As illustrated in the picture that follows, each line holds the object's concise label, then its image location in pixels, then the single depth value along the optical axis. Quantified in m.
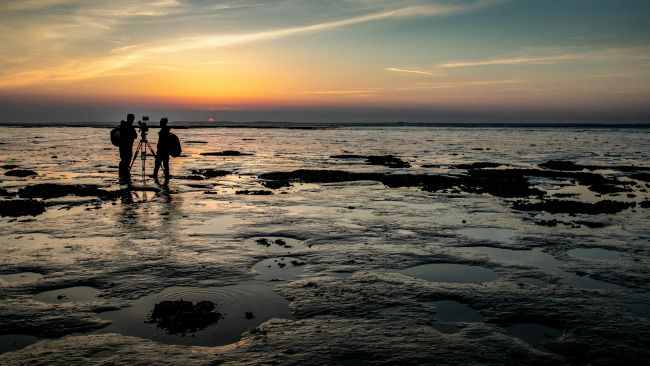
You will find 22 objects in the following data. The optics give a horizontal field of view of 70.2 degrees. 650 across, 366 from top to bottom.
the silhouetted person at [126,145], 26.47
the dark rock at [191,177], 28.47
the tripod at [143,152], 28.12
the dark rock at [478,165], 37.96
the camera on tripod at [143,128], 27.91
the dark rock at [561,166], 37.45
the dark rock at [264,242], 12.91
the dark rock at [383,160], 39.12
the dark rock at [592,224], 15.95
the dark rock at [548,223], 16.00
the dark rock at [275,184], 25.33
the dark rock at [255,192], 22.42
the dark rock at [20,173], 28.14
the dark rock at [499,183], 23.98
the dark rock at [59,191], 20.55
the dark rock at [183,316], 7.36
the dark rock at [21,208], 16.50
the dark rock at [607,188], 24.61
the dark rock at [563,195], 23.15
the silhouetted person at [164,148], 26.09
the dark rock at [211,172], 30.15
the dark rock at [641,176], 29.94
